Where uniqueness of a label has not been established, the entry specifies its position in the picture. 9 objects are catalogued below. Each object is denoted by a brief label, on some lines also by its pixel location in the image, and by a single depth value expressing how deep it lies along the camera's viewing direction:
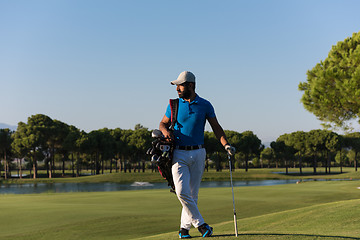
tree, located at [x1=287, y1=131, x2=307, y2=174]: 95.38
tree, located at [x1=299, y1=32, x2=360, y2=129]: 27.19
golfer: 6.71
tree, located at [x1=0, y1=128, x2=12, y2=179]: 88.06
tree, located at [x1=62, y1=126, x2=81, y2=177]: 84.12
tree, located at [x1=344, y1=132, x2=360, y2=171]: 100.54
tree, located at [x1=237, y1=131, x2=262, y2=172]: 100.56
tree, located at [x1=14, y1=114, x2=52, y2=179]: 79.62
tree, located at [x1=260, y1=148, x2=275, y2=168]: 144.23
